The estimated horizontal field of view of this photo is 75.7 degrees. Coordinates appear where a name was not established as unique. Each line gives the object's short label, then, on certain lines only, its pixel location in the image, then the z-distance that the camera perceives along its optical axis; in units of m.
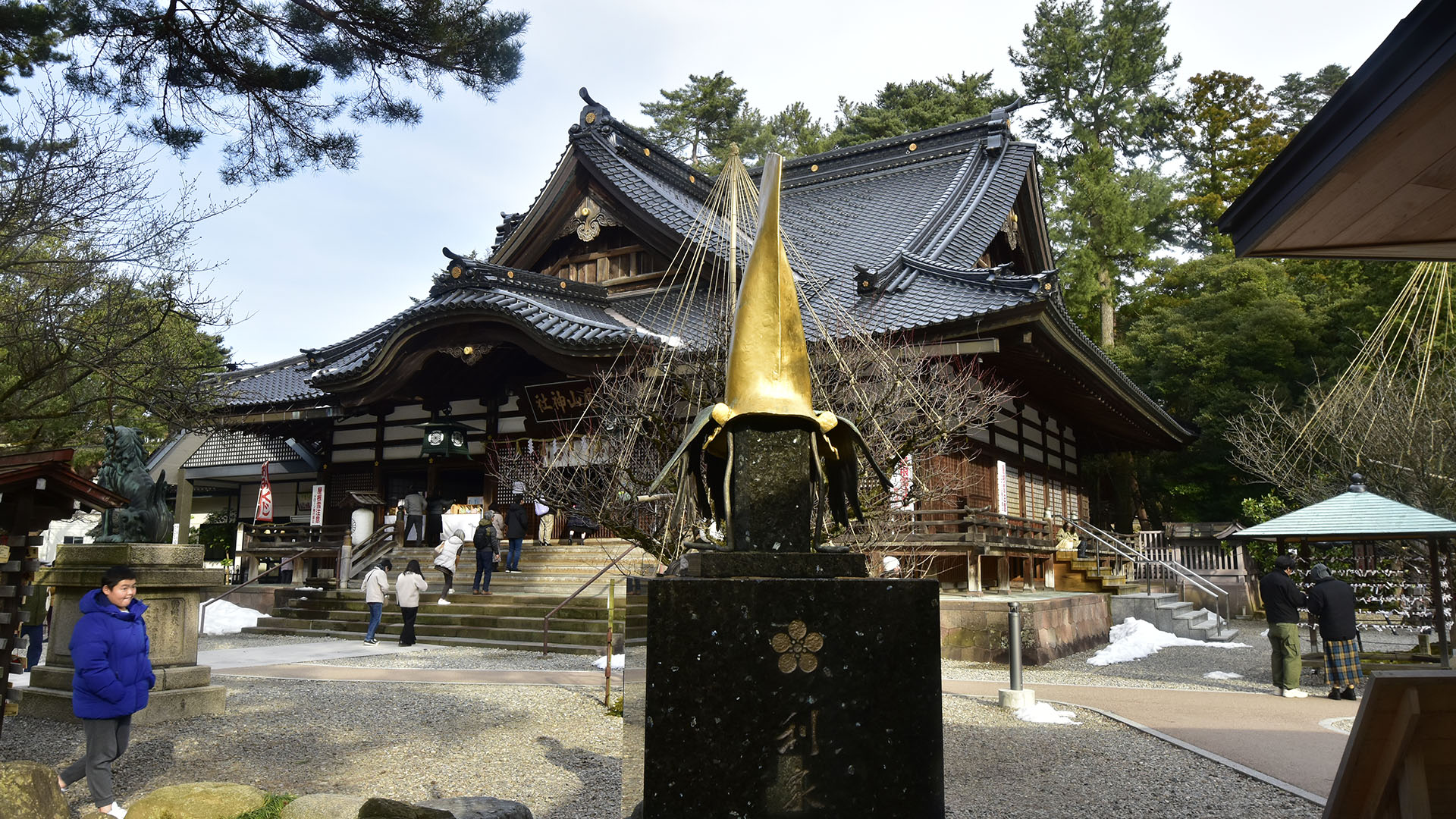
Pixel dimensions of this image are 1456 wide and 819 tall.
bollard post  8.28
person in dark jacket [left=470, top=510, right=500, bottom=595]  14.75
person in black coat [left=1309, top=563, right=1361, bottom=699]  9.26
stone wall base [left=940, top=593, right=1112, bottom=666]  11.56
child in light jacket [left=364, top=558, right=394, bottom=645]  13.23
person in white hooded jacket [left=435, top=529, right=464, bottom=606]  15.08
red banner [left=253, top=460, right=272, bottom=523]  21.53
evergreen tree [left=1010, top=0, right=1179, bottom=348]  32.97
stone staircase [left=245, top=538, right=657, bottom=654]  12.75
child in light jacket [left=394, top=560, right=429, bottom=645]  12.66
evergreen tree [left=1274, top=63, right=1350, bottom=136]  37.72
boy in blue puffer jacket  4.86
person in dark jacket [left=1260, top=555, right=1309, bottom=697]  9.48
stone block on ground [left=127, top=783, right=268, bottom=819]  4.42
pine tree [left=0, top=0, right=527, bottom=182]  5.75
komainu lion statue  7.92
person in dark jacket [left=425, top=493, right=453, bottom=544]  18.94
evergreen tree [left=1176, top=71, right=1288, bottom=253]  30.31
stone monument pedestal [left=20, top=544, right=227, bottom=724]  7.55
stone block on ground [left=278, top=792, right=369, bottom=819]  4.39
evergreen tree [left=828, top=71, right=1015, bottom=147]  36.16
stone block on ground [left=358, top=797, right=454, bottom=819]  3.91
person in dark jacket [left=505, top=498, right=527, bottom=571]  15.73
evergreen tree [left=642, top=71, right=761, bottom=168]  39.66
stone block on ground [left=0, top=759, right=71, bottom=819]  4.08
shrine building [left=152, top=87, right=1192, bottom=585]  15.43
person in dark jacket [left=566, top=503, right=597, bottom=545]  17.01
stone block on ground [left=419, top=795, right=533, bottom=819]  4.33
